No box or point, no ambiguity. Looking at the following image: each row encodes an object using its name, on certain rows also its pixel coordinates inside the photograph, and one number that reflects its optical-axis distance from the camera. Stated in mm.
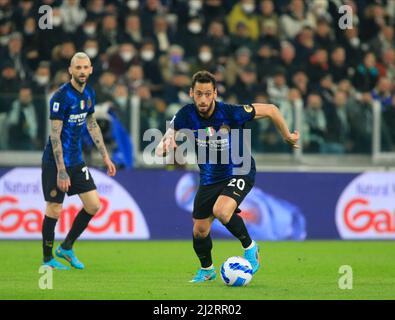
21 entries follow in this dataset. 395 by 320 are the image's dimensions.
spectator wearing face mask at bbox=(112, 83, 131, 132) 17156
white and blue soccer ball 10414
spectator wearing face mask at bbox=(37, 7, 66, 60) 18359
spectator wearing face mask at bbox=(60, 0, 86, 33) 19020
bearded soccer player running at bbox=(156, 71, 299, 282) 10547
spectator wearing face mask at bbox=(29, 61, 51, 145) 16828
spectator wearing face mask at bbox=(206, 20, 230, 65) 19156
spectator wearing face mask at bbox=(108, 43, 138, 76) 18453
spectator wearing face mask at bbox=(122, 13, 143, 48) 18859
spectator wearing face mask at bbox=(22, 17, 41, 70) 18188
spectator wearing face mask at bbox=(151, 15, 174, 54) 19016
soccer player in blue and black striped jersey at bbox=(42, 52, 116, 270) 11820
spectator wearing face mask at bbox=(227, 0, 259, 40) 19938
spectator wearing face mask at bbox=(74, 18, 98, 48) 18641
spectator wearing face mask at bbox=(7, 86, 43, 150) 16781
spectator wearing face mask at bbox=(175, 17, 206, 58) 19203
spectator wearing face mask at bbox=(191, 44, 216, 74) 18578
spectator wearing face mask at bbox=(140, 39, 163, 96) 18438
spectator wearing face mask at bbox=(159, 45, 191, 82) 18594
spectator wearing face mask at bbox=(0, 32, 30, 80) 18031
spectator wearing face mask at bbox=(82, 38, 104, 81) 18125
